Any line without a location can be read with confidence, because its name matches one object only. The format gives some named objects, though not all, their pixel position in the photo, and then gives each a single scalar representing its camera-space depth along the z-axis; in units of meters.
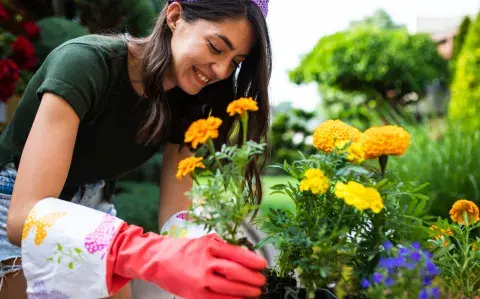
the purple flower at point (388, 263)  0.89
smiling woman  1.00
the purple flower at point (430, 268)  0.91
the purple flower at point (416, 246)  0.95
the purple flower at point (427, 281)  0.90
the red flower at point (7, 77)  2.76
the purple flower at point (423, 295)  0.84
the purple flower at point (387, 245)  0.94
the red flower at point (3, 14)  2.86
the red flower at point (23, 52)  2.92
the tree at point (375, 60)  13.73
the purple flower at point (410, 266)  0.88
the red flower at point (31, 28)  3.08
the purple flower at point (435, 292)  0.86
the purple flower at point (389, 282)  0.88
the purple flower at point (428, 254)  0.94
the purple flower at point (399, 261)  0.89
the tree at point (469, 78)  6.88
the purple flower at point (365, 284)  0.89
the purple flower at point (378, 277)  0.88
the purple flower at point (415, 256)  0.91
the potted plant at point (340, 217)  0.96
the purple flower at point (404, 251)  0.93
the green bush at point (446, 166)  3.20
